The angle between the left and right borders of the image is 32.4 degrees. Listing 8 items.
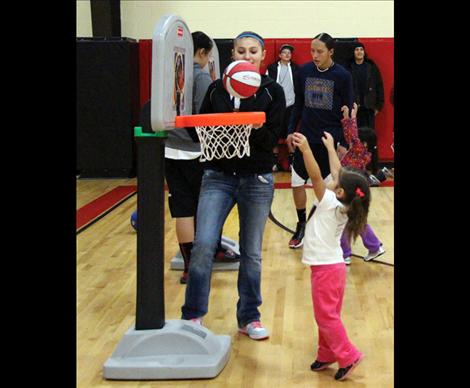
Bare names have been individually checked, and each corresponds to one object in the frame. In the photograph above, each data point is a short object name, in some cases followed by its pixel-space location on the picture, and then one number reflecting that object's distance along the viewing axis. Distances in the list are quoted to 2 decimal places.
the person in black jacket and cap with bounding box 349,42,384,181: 12.84
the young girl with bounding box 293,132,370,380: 4.22
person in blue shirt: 6.73
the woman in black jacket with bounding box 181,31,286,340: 4.58
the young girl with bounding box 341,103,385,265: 6.77
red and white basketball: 4.37
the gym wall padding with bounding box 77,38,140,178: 12.55
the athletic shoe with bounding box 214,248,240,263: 6.71
